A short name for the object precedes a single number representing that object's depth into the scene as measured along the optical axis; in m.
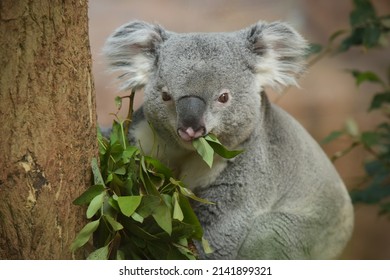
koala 5.39
